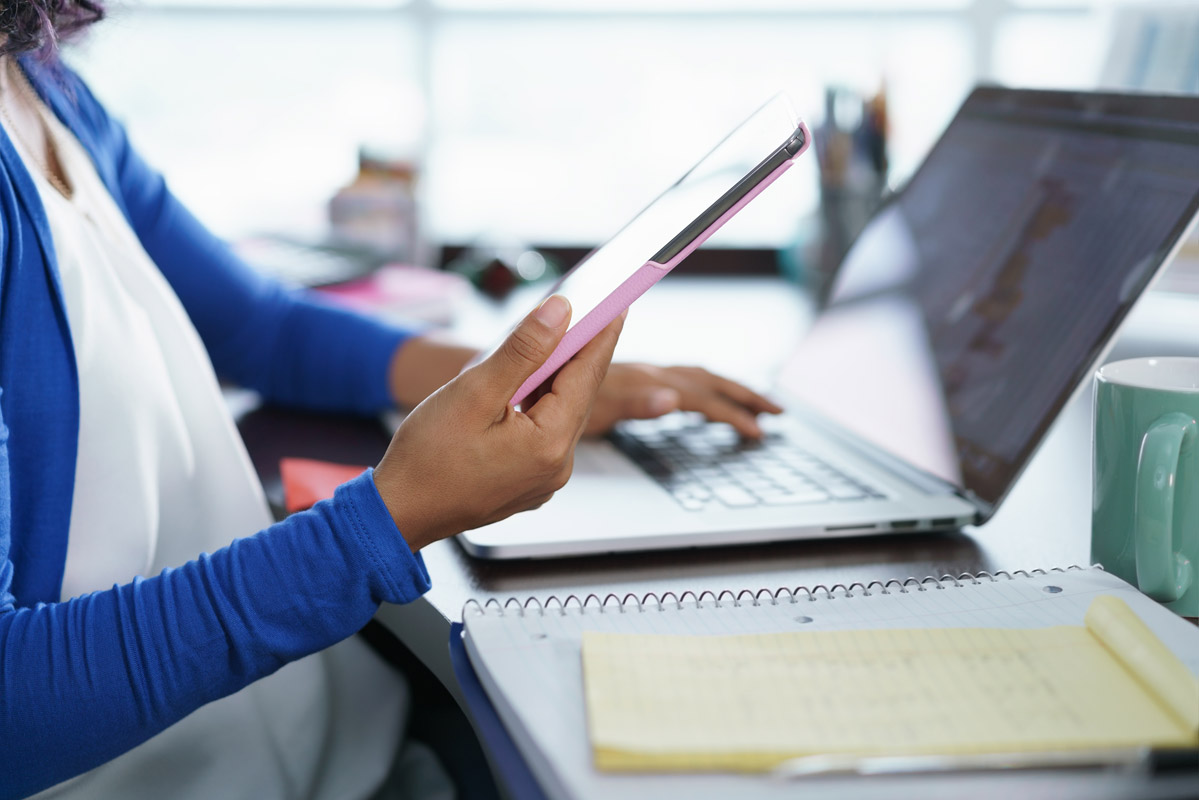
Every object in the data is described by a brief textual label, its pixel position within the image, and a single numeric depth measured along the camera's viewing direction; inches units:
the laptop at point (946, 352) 24.7
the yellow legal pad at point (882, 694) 14.9
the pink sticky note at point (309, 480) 28.4
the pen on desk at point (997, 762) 14.5
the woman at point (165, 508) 20.0
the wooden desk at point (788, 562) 22.6
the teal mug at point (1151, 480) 20.1
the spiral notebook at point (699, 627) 14.8
